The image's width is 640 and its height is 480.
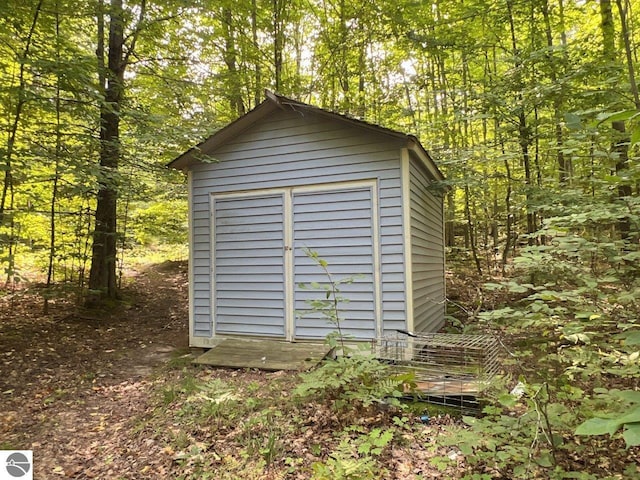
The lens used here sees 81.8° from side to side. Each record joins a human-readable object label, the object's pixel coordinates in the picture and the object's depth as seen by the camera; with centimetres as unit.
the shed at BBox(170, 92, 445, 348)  500
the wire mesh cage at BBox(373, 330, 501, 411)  356
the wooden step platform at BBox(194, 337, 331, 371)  476
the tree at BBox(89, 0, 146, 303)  718
